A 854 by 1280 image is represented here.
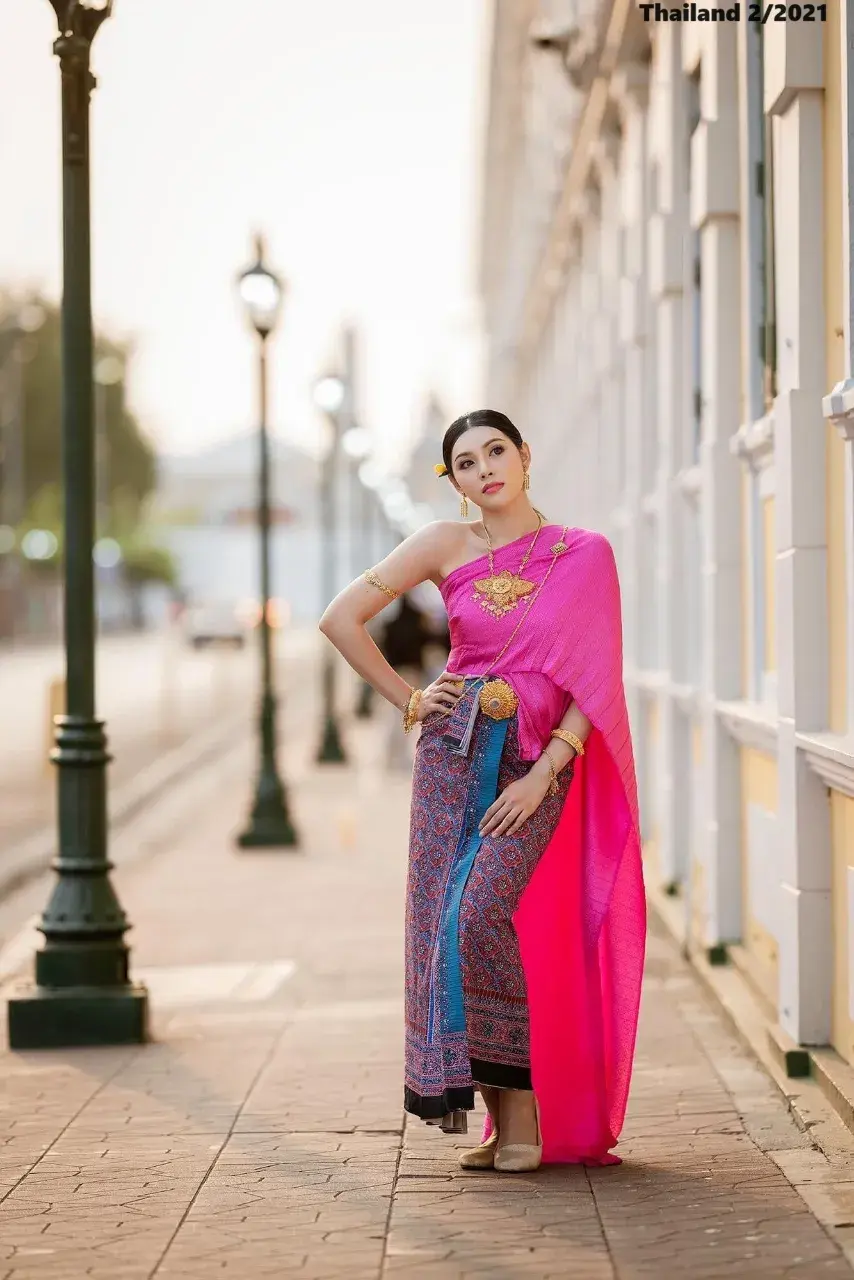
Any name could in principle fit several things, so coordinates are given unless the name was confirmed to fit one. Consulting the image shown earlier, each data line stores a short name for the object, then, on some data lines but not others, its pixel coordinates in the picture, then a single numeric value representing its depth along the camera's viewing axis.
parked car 75.19
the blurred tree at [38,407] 98.44
